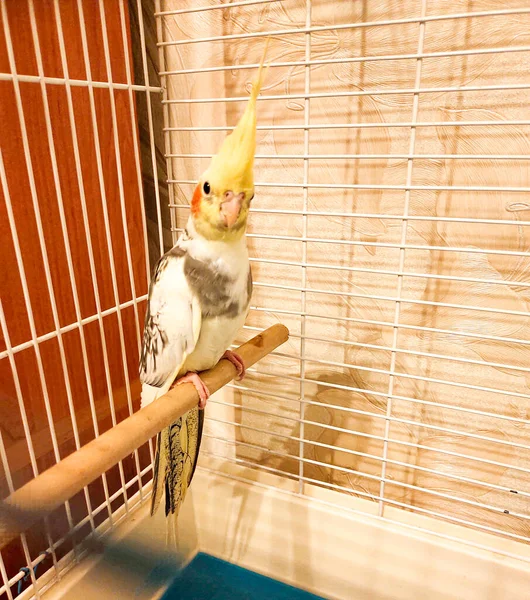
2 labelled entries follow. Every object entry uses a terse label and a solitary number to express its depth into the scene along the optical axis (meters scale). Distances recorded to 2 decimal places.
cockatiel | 0.52
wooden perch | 0.36
